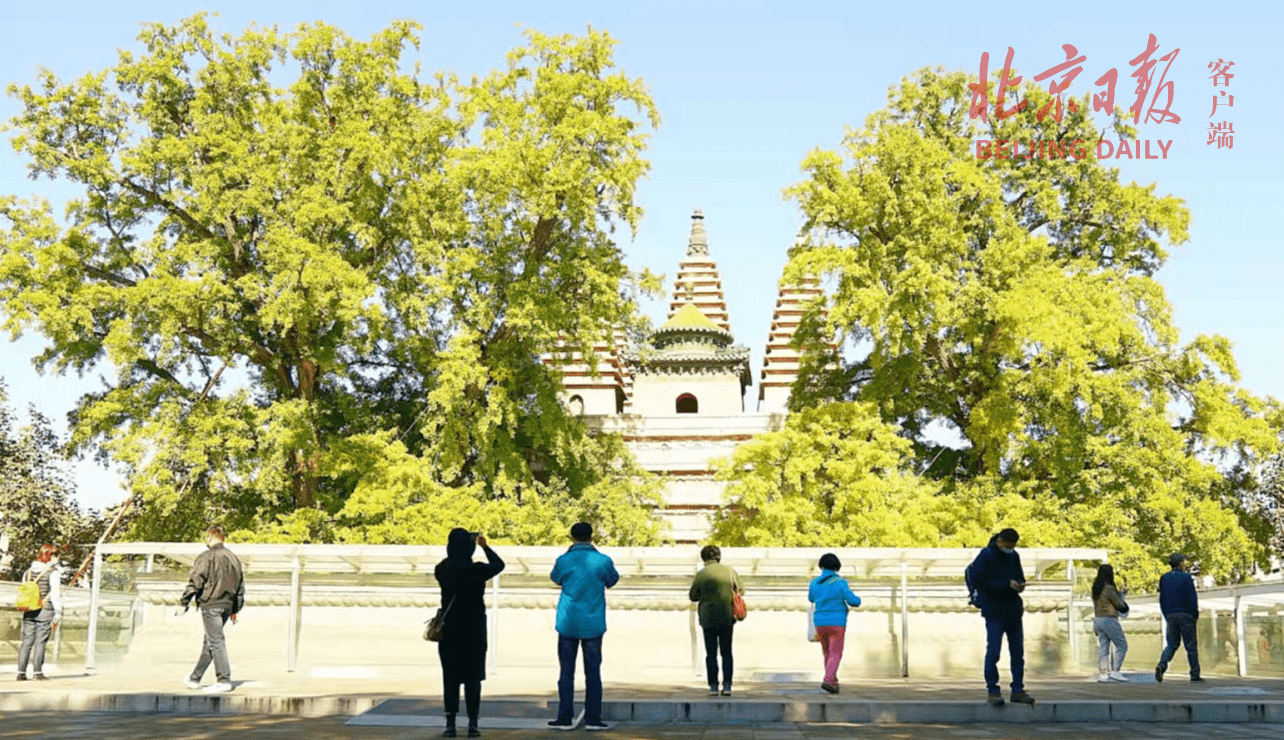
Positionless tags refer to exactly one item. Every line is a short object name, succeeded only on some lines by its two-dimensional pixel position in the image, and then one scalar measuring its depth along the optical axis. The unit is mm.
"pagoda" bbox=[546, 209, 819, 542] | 46906
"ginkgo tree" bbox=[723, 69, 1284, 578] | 27156
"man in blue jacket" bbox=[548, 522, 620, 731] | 9641
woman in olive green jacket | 11906
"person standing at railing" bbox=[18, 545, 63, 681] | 14570
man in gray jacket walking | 12344
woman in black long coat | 9078
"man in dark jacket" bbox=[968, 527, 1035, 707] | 10812
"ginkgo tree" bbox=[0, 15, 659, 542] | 27141
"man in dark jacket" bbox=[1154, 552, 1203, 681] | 14852
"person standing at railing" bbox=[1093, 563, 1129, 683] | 15141
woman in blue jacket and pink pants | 12602
